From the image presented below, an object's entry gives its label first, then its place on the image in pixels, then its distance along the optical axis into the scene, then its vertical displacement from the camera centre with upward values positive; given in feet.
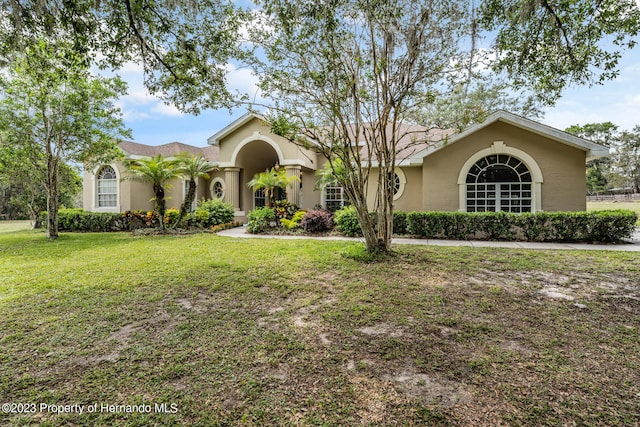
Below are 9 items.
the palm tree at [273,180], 47.28 +5.30
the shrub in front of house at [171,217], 49.73 -0.47
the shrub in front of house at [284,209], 47.91 +0.67
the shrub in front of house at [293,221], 44.55 -1.22
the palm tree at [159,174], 43.39 +6.07
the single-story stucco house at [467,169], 38.65 +6.29
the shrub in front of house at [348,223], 38.58 -1.38
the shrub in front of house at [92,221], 51.72 -1.03
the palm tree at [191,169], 44.33 +7.01
